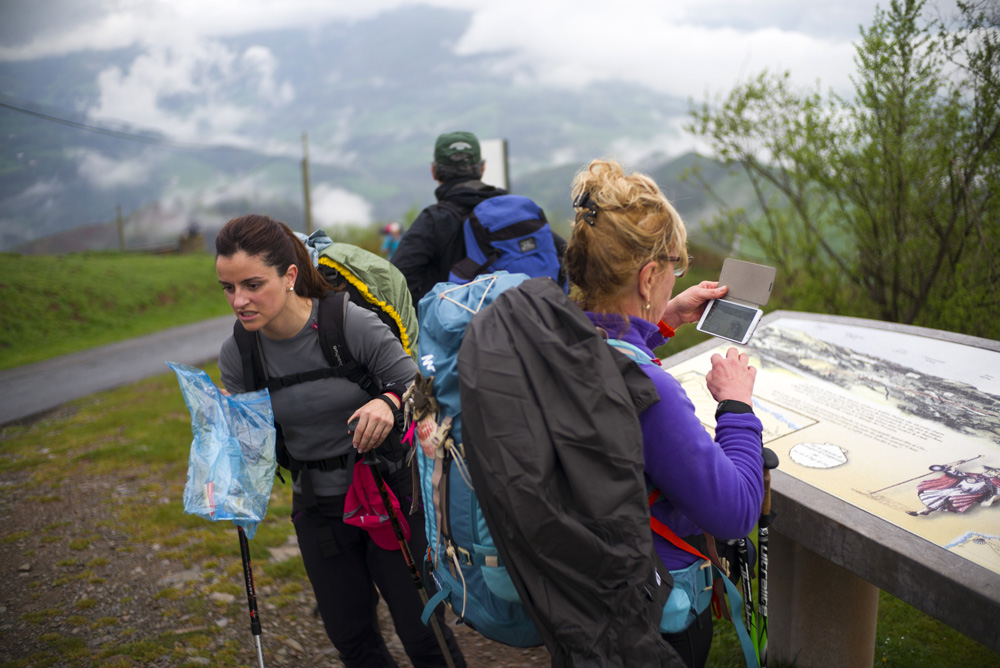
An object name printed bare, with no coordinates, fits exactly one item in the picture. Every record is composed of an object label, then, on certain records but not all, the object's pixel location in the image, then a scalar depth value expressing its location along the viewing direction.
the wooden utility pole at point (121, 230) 36.58
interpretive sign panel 2.03
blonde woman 1.49
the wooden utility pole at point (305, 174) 25.77
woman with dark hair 2.41
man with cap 4.20
